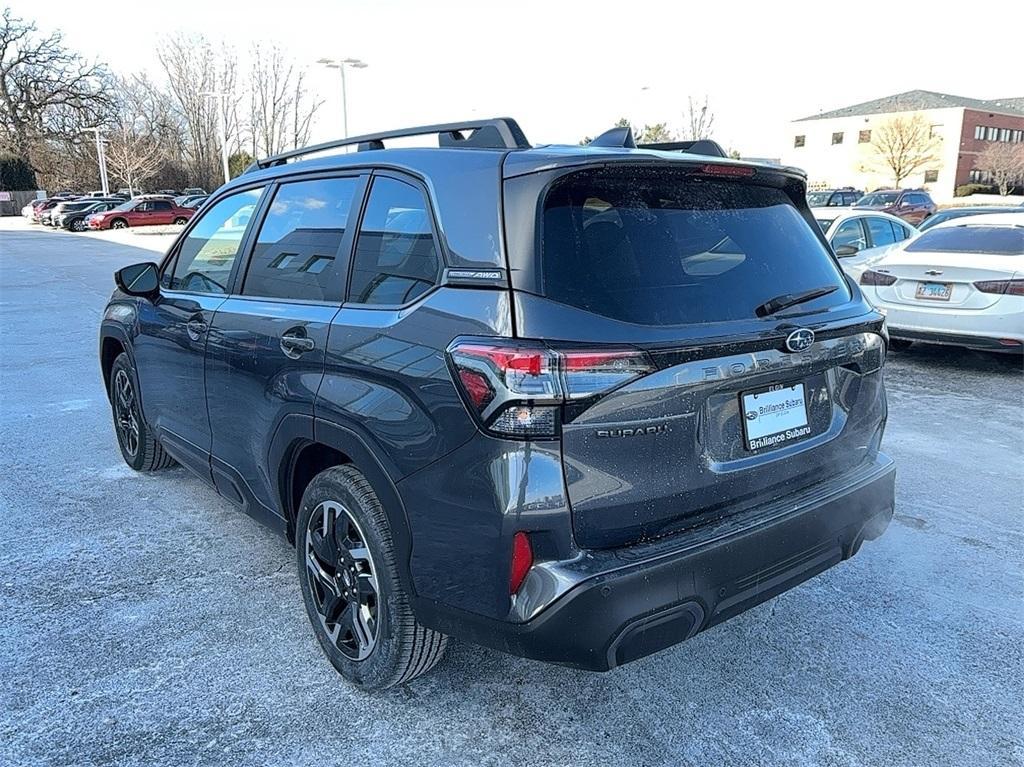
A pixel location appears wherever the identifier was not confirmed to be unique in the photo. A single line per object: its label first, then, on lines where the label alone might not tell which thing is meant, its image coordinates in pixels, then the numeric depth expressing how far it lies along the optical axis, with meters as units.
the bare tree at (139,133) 53.03
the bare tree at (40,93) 53.66
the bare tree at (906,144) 65.81
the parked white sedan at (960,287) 6.95
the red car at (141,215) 36.81
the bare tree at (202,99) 54.72
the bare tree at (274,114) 52.62
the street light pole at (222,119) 52.95
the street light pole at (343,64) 25.05
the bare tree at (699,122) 45.84
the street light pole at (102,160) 50.78
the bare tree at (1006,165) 61.53
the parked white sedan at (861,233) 9.33
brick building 67.75
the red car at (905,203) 25.11
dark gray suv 2.09
